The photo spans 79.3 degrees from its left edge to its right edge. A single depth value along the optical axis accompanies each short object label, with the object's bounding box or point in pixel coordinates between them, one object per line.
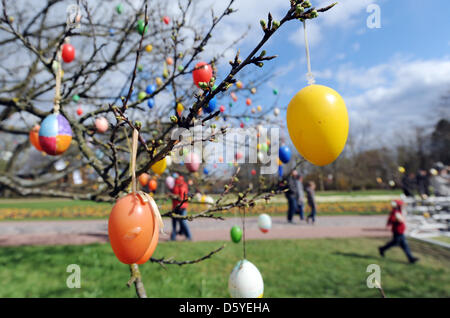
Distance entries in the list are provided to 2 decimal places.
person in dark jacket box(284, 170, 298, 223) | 10.68
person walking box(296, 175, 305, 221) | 10.30
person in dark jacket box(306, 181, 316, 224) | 10.78
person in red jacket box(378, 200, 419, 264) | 5.94
